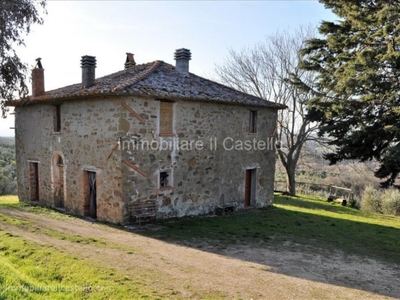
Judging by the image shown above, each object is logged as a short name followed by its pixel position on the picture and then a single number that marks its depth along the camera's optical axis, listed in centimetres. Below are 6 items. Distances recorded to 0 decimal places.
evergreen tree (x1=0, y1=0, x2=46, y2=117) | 1023
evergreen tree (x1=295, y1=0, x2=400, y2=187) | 1250
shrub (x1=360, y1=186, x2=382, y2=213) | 2097
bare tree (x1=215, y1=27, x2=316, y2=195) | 2439
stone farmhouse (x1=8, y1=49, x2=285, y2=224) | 1156
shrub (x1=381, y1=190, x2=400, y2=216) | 2009
